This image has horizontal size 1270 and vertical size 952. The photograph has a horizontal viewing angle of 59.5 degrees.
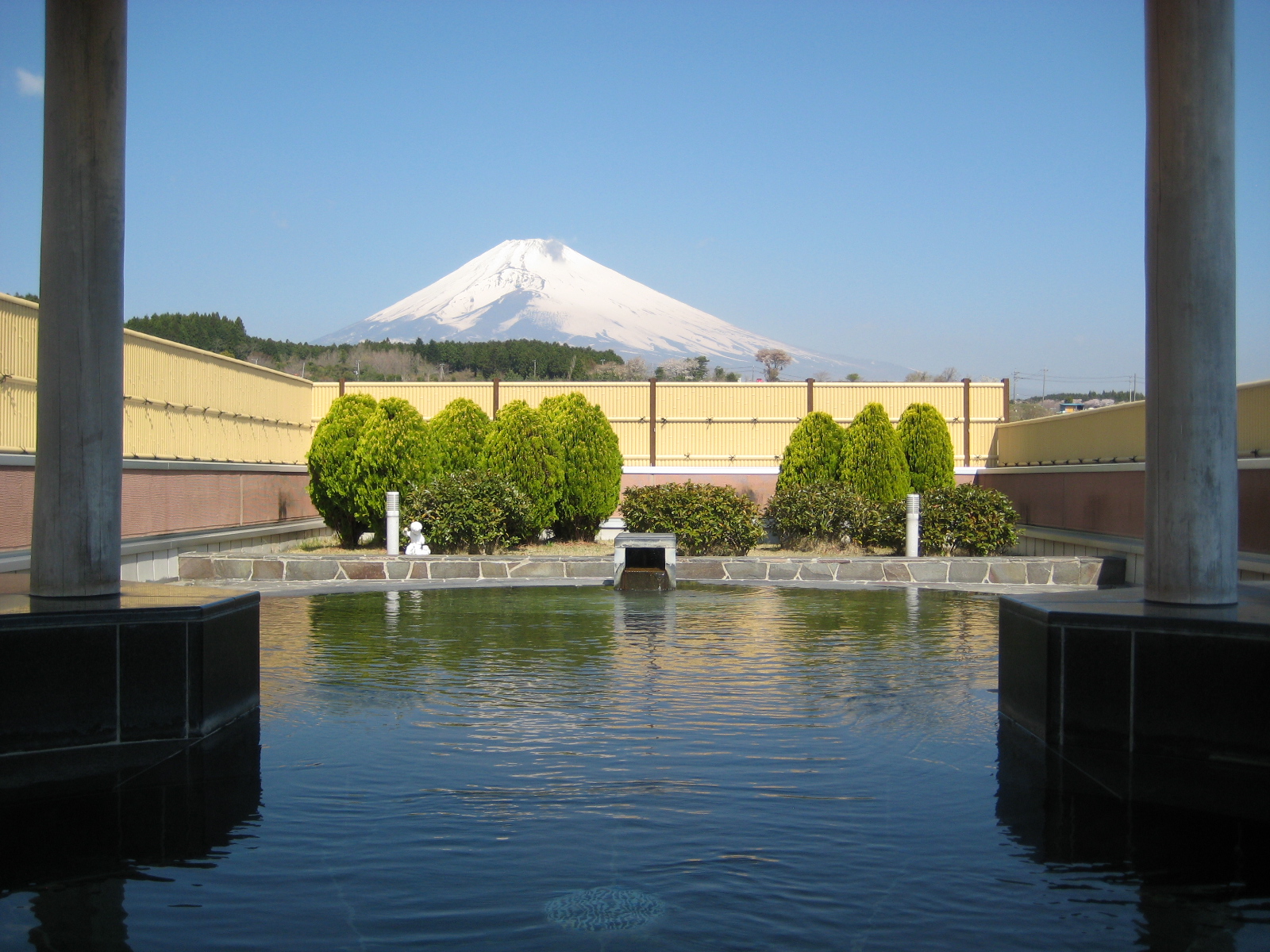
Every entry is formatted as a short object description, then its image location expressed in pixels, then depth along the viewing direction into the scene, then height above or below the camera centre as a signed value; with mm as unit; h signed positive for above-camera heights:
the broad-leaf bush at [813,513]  18609 -222
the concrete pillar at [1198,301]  5824 +1063
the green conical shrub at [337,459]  18203 +614
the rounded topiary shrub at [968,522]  17266 -315
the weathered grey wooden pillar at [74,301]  5926 +1041
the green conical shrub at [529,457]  18688 +696
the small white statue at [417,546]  16594 -721
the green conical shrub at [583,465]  19375 +606
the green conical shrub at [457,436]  19109 +1082
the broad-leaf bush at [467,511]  17203 -201
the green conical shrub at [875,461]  20875 +755
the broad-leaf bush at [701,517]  17641 -287
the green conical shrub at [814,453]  21125 +912
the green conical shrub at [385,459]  18047 +636
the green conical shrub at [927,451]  21625 +992
